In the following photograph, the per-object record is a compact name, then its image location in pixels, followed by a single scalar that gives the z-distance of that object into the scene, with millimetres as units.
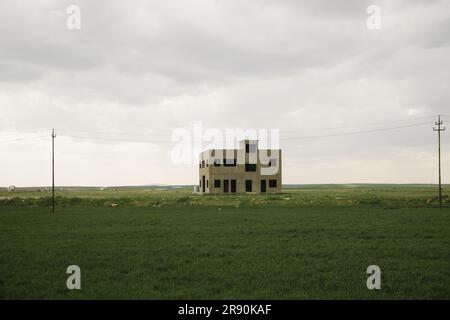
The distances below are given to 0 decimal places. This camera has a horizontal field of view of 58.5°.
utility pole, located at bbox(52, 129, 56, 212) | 44188
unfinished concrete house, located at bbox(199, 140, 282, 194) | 86875
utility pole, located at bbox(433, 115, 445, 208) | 47688
